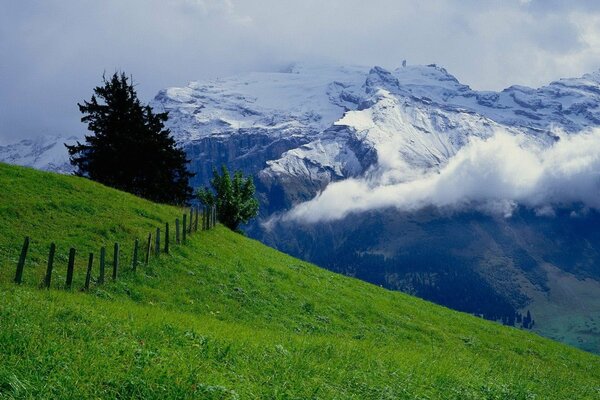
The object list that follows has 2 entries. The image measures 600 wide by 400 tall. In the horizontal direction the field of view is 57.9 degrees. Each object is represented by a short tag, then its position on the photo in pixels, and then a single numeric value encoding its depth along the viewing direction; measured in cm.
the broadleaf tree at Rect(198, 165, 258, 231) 8238
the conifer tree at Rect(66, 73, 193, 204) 6762
